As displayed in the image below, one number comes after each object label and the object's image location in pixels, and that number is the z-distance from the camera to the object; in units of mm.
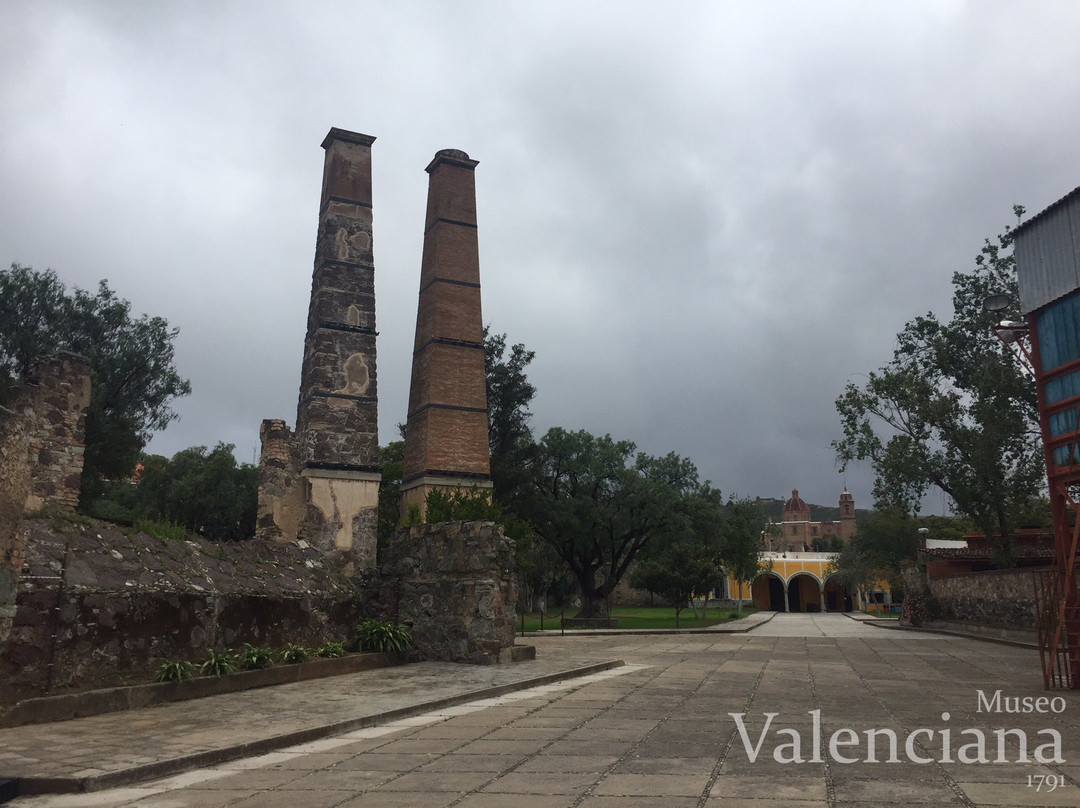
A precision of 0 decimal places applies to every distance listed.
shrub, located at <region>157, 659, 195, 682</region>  8375
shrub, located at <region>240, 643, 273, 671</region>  9469
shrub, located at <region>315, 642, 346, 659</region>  10984
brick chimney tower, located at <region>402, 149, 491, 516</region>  22172
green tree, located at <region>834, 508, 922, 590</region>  54688
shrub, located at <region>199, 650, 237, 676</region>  8875
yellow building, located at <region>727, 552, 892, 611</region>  67250
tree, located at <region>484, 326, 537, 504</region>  32469
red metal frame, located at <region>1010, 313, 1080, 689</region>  10062
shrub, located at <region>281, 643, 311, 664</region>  10195
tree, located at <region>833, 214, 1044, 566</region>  24656
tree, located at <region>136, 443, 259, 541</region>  37312
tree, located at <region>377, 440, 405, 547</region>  29162
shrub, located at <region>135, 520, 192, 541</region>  9773
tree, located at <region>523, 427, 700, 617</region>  32062
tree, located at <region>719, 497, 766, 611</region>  41375
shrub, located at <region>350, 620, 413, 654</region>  11836
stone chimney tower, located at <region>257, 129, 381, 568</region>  16328
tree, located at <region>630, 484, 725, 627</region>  32656
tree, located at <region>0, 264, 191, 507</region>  26255
